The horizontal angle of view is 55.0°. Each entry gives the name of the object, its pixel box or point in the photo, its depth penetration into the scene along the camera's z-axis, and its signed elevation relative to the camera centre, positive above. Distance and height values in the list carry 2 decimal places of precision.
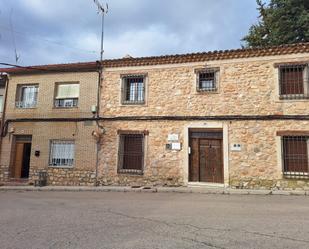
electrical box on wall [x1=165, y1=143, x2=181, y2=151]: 12.90 +0.81
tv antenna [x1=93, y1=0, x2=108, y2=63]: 14.69 +7.62
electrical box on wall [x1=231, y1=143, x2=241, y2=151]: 12.13 +0.79
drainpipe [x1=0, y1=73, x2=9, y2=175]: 15.61 +3.60
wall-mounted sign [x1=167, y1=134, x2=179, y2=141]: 12.97 +1.21
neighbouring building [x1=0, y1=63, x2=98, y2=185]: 14.30 +1.83
